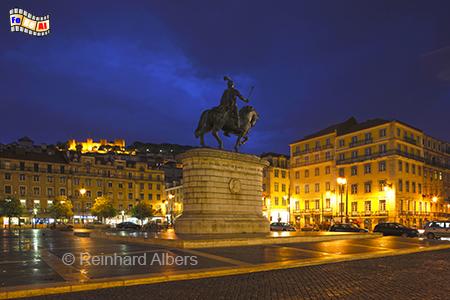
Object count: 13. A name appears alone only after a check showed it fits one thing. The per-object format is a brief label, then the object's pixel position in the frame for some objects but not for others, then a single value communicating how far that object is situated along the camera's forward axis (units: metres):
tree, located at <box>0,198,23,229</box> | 74.31
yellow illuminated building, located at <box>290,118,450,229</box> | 75.62
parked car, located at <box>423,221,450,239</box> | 41.94
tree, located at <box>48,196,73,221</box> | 83.44
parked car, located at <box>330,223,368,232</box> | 45.31
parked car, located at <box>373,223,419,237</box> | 42.75
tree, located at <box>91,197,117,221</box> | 84.44
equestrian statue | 28.50
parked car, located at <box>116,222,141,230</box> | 66.31
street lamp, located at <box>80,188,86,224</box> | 101.46
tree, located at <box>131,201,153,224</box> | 90.94
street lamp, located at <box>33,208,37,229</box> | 89.38
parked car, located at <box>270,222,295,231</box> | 57.82
